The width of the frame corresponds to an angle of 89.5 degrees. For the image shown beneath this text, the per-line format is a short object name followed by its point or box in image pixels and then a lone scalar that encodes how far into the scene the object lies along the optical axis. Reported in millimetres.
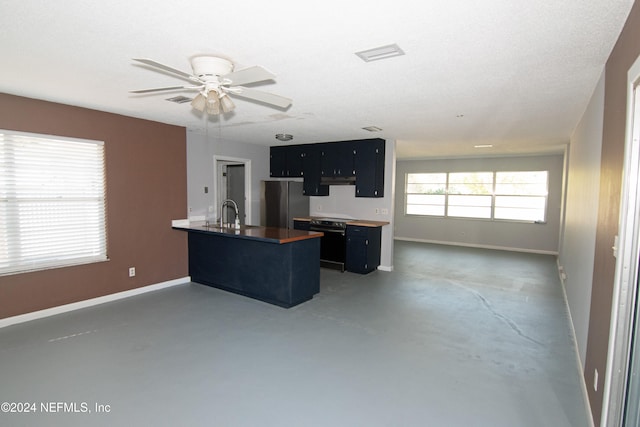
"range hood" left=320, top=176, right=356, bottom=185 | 6449
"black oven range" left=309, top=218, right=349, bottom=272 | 6094
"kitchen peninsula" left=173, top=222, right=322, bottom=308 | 4152
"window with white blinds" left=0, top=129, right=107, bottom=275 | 3467
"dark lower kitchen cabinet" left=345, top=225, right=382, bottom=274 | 5812
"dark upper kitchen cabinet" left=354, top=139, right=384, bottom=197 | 6070
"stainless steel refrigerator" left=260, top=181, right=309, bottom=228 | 6648
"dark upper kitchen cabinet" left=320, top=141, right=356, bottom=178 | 6348
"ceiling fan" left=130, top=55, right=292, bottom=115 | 2111
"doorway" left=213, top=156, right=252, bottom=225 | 6652
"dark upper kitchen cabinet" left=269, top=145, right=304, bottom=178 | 6935
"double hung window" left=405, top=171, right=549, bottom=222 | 8227
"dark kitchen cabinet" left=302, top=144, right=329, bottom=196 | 6758
